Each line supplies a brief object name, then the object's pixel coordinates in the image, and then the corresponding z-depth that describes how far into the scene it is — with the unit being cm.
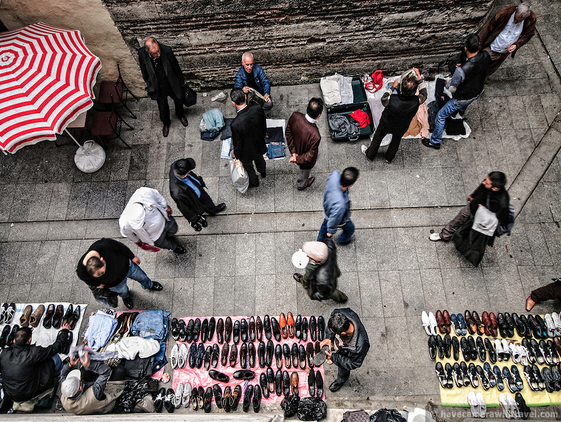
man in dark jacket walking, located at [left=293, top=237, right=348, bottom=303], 482
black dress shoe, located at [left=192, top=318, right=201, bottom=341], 598
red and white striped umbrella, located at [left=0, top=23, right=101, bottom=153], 555
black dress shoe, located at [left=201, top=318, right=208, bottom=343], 596
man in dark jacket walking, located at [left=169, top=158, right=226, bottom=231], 538
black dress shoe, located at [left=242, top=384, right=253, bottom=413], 546
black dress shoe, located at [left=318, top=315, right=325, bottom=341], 589
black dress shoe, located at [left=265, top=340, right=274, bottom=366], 575
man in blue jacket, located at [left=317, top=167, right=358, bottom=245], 504
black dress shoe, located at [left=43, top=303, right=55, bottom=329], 610
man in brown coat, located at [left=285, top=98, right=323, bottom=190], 554
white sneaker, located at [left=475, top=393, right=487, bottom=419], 536
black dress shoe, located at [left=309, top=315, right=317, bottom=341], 586
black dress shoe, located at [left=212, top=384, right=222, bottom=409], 548
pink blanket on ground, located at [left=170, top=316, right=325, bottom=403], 567
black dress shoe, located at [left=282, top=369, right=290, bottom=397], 555
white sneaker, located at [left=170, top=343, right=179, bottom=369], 576
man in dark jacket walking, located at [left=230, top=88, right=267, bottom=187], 564
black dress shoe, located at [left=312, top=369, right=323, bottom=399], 553
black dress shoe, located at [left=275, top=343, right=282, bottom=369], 573
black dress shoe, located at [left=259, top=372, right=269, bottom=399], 553
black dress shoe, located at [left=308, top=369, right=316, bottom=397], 555
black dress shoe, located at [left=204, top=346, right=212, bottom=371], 576
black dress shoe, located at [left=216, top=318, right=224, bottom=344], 594
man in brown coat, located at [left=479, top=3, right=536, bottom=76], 653
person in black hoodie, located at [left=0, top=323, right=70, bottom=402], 488
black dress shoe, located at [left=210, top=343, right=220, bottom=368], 578
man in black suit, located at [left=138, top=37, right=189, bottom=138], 637
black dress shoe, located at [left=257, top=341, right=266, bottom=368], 573
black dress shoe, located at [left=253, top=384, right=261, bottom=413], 544
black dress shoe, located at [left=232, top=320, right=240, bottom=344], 591
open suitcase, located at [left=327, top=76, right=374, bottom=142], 743
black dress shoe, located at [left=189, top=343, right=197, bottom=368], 575
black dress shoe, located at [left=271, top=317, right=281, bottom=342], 587
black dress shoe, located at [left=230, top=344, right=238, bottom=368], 575
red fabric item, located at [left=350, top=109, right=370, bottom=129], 751
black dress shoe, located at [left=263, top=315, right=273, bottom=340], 591
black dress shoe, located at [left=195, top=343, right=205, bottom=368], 577
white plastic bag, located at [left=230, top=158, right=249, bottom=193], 653
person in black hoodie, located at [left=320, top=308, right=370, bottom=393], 437
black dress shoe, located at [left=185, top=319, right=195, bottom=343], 595
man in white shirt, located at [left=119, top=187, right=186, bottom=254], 528
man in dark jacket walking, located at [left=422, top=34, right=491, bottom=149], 621
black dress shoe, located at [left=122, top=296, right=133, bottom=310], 614
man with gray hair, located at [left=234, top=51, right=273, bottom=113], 678
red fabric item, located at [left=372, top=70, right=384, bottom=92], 780
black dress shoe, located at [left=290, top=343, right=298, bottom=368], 574
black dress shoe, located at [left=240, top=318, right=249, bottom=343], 594
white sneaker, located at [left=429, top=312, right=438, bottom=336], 584
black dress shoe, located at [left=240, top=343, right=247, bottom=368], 574
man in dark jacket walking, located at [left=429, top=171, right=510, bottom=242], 494
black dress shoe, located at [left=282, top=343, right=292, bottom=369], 571
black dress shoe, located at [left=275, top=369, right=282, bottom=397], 554
